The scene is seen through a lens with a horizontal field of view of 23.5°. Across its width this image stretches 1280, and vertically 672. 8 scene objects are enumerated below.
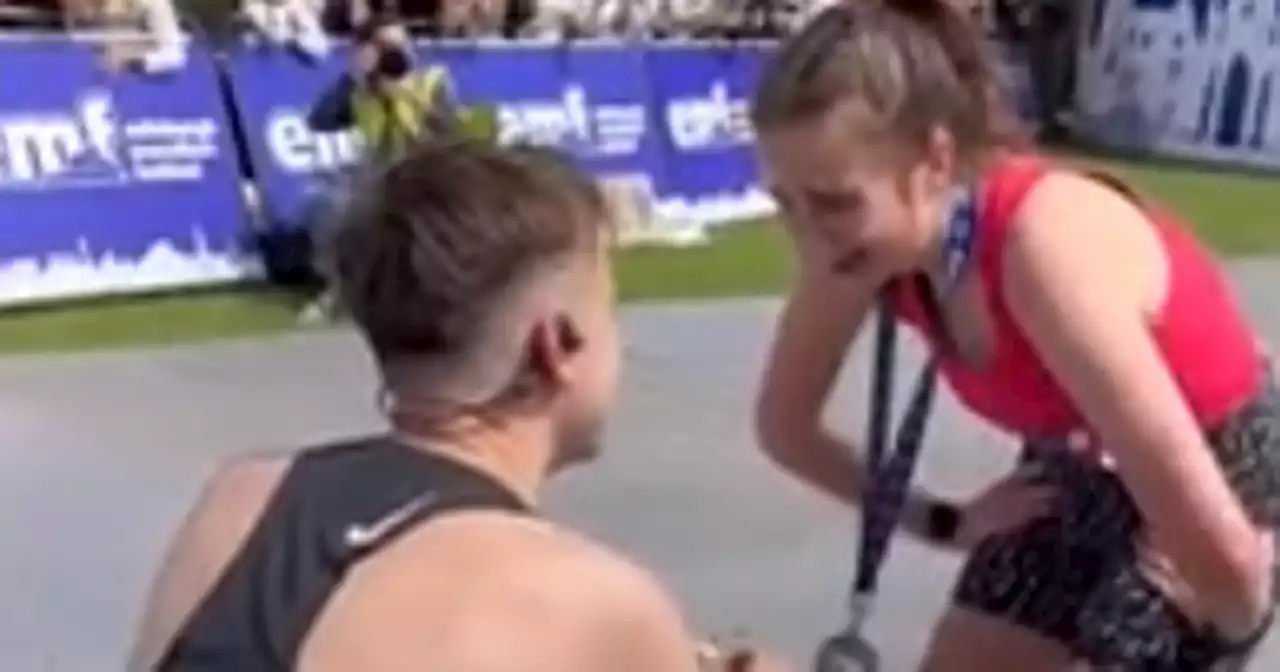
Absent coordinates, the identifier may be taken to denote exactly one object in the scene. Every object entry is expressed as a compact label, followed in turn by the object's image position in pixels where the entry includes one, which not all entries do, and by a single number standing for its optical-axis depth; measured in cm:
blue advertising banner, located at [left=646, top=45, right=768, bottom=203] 1551
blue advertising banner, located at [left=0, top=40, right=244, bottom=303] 1197
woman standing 320
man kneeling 235
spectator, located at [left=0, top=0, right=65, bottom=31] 1250
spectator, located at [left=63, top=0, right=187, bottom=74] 1258
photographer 1283
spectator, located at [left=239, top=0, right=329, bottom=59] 1327
